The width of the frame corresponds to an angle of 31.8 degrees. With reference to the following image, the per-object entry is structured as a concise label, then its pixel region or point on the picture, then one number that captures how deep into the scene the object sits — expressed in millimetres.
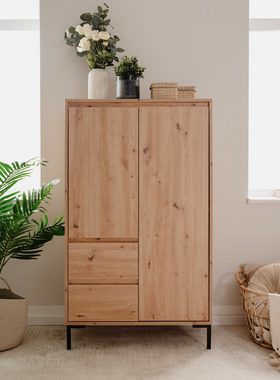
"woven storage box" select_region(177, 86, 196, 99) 2938
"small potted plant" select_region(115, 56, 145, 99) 2908
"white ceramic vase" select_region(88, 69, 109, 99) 3043
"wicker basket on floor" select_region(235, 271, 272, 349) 2857
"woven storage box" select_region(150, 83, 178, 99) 2867
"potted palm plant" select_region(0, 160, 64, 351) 2826
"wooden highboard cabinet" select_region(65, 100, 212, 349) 2816
